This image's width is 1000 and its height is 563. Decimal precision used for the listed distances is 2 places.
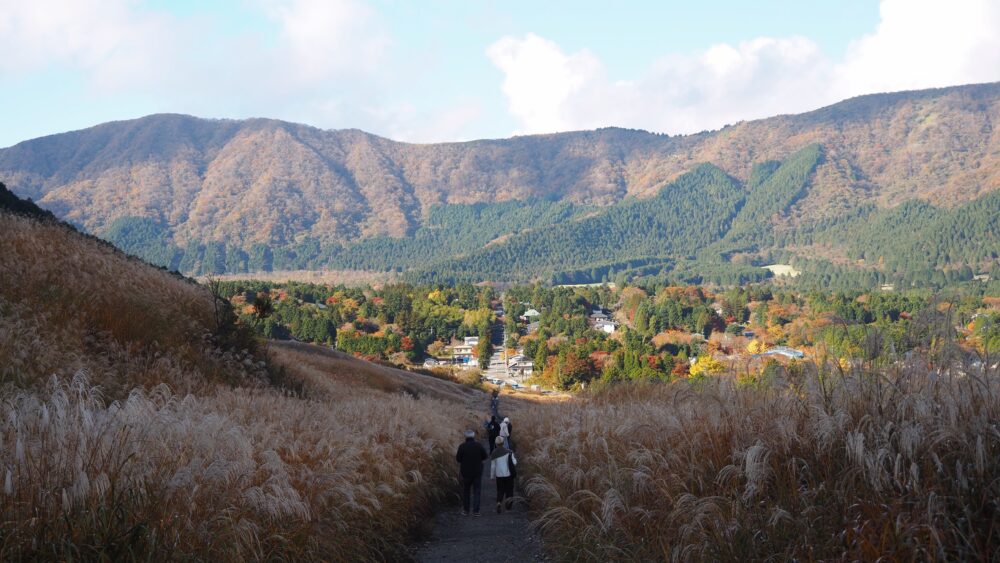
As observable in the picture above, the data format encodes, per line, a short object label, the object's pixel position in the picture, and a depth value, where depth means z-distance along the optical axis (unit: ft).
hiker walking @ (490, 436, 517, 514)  39.91
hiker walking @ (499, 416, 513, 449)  54.84
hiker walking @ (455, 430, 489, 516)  39.60
